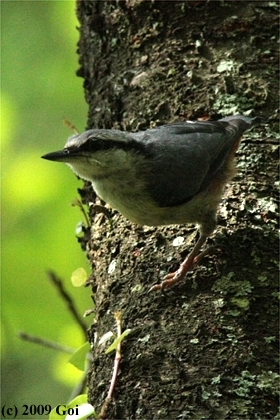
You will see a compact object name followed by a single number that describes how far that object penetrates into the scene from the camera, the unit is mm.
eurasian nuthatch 6684
